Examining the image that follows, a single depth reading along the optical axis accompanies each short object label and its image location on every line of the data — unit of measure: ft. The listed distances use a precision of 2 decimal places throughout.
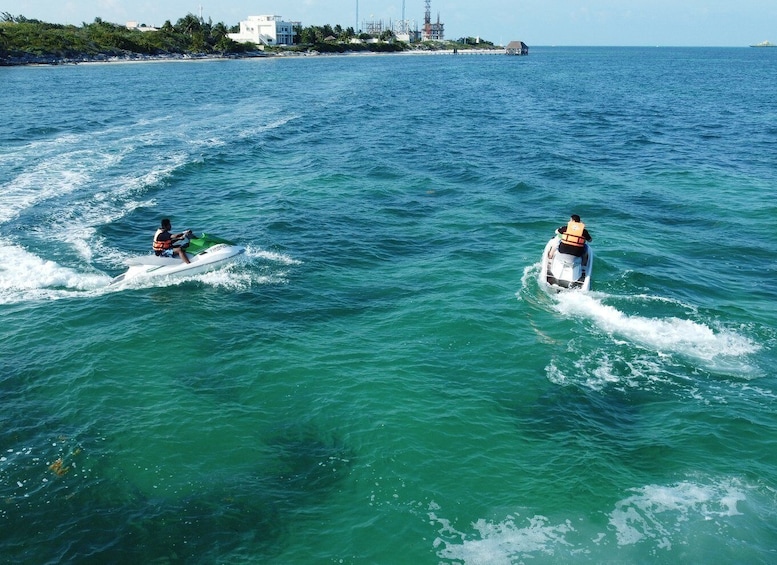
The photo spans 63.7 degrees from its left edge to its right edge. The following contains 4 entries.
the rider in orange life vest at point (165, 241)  83.35
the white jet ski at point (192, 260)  82.28
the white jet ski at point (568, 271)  77.71
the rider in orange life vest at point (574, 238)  77.41
